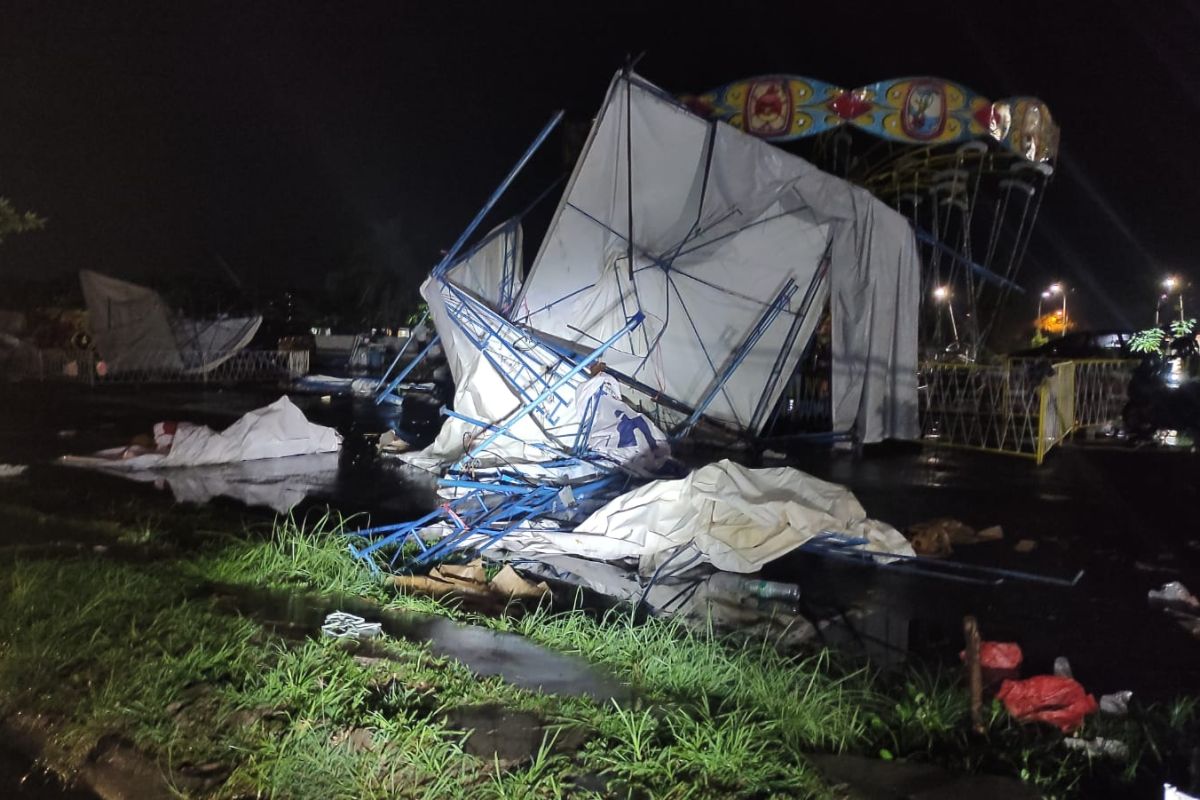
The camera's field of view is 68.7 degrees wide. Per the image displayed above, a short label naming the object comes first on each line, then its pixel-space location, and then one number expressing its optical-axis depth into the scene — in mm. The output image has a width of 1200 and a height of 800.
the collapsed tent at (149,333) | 24672
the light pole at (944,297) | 20250
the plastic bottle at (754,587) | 6609
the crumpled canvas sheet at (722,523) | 6957
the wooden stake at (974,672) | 4207
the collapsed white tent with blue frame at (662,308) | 11328
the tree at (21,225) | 8039
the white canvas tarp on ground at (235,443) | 11594
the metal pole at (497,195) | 11195
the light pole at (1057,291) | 41612
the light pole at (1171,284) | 34728
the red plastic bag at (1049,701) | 4488
